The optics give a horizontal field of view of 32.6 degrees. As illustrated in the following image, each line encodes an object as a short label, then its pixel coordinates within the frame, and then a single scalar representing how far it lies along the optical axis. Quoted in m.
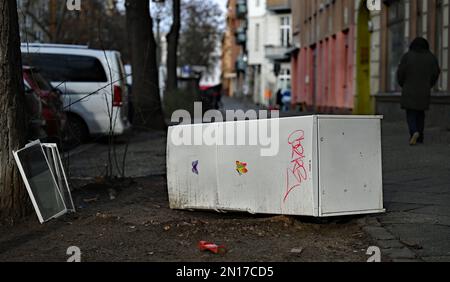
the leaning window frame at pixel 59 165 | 7.85
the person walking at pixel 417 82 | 13.97
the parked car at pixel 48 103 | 12.94
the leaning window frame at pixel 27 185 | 7.28
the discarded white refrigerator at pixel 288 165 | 6.59
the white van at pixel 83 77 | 16.91
